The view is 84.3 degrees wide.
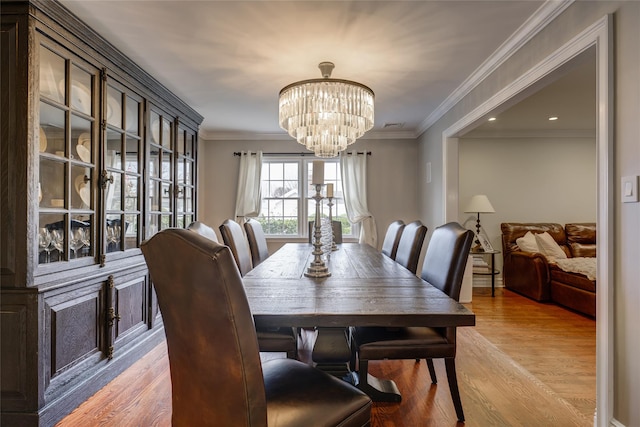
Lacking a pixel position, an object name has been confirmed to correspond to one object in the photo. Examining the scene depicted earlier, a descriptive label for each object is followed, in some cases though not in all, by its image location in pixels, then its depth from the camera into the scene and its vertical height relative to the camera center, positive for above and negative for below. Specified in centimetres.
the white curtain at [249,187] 539 +39
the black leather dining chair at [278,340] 175 -63
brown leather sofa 380 -69
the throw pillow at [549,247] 472 -45
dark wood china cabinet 183 +0
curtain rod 546 +90
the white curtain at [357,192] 529 +31
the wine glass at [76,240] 216 -18
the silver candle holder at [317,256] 198 -25
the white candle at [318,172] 196 +23
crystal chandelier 245 +74
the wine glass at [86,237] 227 -17
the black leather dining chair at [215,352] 87 -38
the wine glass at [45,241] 194 -17
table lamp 484 +10
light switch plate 151 +11
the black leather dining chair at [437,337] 168 -61
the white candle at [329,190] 238 +15
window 550 +24
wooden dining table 129 -36
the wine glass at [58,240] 203 -17
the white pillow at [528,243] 481 -41
